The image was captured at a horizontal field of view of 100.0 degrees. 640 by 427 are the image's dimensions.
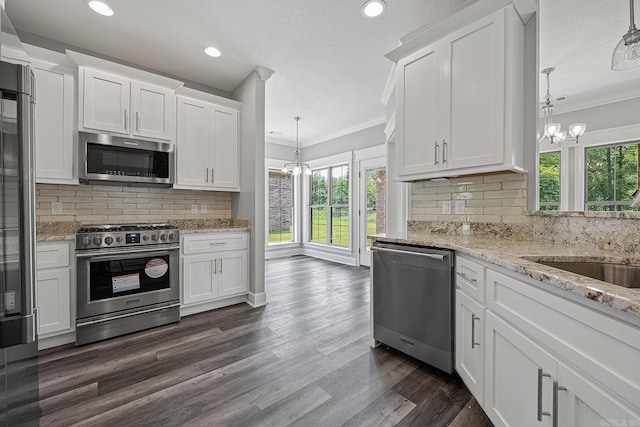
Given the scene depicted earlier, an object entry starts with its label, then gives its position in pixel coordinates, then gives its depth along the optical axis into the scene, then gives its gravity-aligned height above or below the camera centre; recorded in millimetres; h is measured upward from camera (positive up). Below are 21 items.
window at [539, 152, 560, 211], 3865 +486
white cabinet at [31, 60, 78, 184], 2385 +810
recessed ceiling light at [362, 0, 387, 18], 2150 +1687
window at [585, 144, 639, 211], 2893 +428
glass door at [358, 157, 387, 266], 5219 +202
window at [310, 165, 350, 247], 5875 +159
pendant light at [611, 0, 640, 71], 1642 +1023
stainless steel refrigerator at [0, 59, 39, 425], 1008 -63
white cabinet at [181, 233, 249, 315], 2947 -670
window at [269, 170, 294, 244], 6332 +111
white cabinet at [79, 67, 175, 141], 2541 +1085
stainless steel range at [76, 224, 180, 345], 2367 -640
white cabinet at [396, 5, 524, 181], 1812 +842
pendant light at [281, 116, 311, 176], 5125 +1008
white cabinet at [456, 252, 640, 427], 737 -521
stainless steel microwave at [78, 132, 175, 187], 2545 +530
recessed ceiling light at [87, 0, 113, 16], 2193 +1718
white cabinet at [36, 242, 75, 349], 2199 -651
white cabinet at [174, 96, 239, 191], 3111 +810
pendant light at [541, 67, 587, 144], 3053 +950
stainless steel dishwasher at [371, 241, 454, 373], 1778 -644
